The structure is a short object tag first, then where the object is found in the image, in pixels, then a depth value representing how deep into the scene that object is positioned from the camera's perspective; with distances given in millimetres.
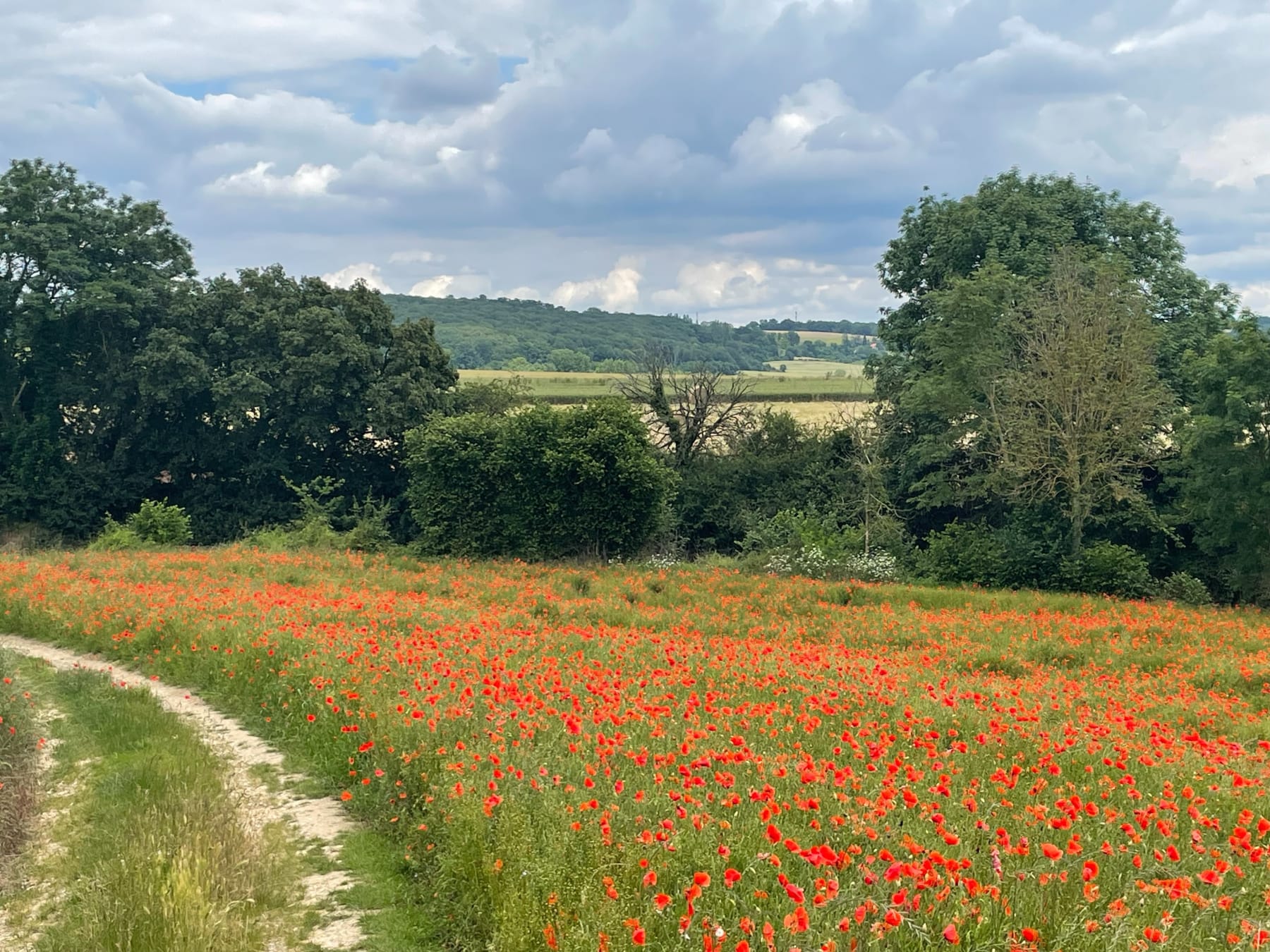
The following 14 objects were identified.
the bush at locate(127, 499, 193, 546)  35188
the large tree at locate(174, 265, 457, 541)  38969
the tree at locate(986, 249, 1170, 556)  26453
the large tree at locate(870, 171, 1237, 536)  30719
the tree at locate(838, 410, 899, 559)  31078
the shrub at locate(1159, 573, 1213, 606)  24703
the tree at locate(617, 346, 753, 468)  40219
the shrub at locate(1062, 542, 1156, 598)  25625
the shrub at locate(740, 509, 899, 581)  27562
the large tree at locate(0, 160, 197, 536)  38625
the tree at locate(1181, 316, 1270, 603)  24047
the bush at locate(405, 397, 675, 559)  31125
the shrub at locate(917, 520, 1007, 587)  27516
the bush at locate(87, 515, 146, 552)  32688
